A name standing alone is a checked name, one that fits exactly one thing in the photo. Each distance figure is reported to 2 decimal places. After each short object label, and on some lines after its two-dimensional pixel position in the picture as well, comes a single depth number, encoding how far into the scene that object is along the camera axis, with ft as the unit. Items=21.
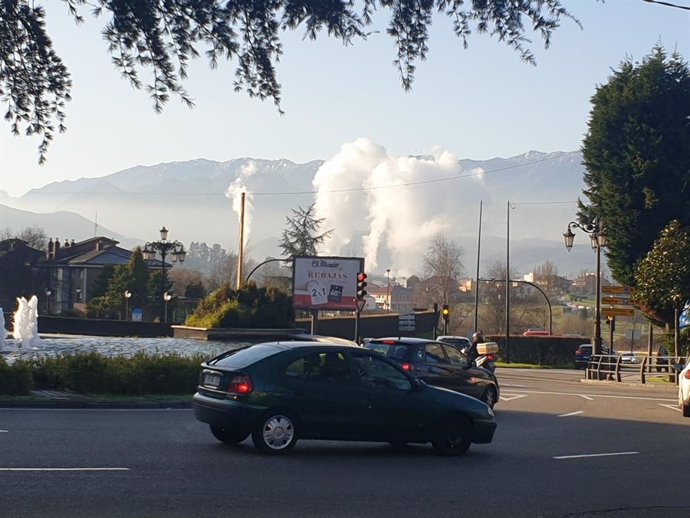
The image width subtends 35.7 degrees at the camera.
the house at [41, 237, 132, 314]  339.77
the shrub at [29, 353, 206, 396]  71.67
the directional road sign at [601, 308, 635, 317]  145.69
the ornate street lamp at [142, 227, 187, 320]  175.11
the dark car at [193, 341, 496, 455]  44.24
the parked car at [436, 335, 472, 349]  146.41
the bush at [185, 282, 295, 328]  141.49
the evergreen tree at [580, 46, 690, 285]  156.04
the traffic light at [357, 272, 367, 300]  137.49
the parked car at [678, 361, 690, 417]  73.46
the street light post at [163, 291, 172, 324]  196.87
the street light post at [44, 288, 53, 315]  278.75
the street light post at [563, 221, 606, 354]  141.38
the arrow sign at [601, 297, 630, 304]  144.56
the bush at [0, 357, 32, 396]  67.00
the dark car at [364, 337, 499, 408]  69.21
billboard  208.64
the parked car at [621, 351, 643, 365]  174.75
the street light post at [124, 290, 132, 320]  234.21
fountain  132.98
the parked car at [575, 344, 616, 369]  190.70
